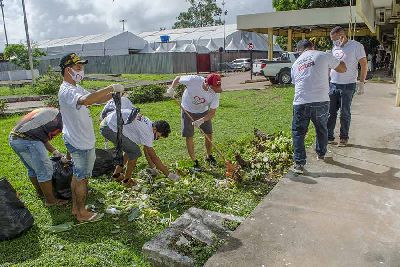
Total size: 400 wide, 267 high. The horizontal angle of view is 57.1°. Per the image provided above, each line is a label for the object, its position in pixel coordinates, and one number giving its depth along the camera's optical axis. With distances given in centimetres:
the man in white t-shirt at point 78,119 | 348
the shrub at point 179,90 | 1305
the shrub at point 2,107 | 1182
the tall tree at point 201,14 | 7494
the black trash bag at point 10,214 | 359
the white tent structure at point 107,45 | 4366
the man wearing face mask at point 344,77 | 552
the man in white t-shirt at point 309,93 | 463
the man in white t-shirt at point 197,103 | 533
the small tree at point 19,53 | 3136
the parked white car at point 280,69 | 1820
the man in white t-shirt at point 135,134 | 462
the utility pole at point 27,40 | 2311
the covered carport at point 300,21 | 1905
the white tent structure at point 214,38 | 4416
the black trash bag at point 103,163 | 537
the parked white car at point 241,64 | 3603
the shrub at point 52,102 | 1114
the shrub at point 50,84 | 1751
